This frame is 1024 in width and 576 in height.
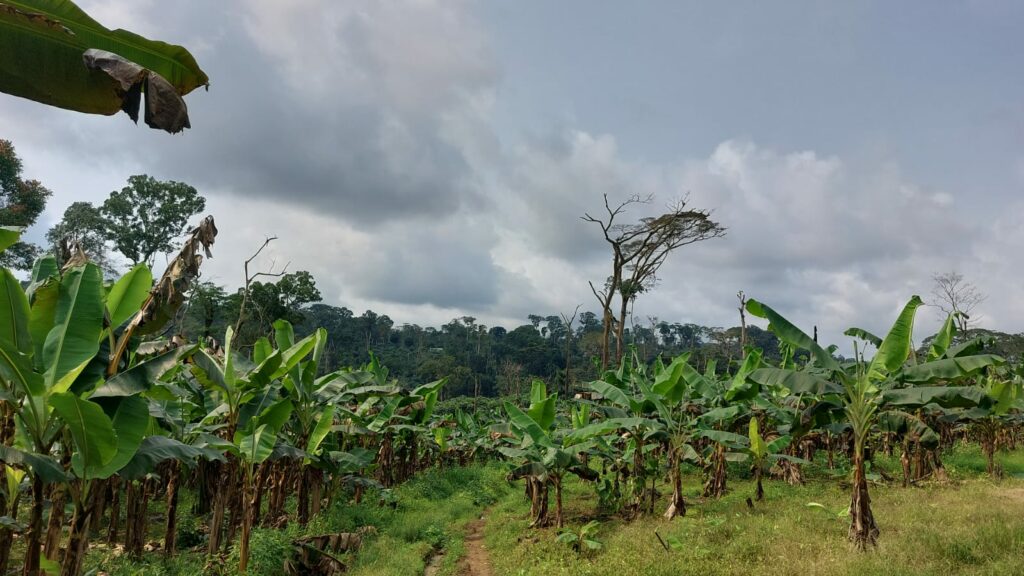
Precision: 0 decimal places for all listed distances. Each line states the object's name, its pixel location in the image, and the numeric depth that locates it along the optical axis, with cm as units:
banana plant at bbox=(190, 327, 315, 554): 756
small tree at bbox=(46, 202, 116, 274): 3512
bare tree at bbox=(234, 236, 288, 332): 2065
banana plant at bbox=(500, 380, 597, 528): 1105
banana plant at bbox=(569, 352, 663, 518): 1106
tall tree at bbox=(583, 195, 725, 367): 2966
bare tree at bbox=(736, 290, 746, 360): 3747
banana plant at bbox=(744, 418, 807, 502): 1127
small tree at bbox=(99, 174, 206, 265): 3491
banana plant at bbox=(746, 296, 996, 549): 763
